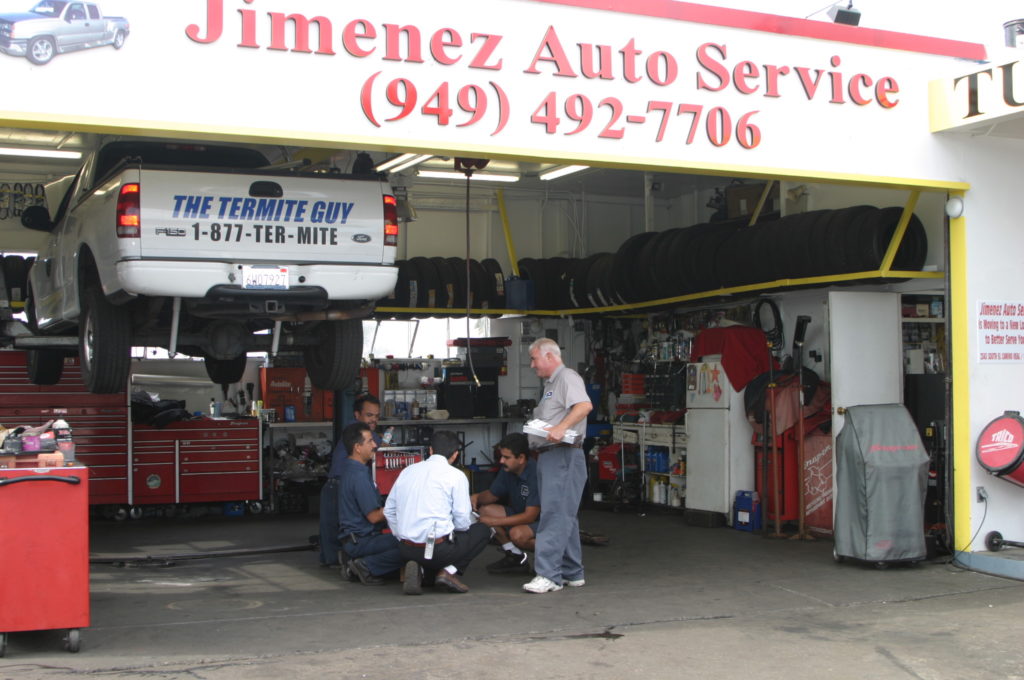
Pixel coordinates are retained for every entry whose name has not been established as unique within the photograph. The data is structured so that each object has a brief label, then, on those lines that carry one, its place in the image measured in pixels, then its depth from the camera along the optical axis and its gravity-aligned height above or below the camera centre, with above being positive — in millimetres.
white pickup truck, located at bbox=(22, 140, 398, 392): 6867 +783
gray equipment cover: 7832 -908
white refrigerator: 10430 -751
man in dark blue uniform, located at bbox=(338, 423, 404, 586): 7293 -992
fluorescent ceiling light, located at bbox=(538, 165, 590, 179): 11109 +2064
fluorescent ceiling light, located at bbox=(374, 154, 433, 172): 9562 +1915
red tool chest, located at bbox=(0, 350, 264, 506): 11258 -787
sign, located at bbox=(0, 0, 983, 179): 5727 +1739
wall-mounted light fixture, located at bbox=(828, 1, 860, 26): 8680 +2821
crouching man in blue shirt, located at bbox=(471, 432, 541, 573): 7680 -981
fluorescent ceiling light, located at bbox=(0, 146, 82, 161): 10523 +2197
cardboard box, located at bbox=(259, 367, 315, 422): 12625 -238
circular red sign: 7707 -576
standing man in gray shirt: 7047 -665
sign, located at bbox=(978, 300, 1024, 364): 8062 +237
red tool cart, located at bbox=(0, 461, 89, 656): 5262 -869
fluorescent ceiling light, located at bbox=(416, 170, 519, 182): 11828 +2165
